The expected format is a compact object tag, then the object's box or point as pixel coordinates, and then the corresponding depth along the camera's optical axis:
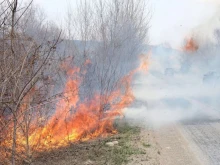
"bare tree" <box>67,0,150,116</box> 28.03
